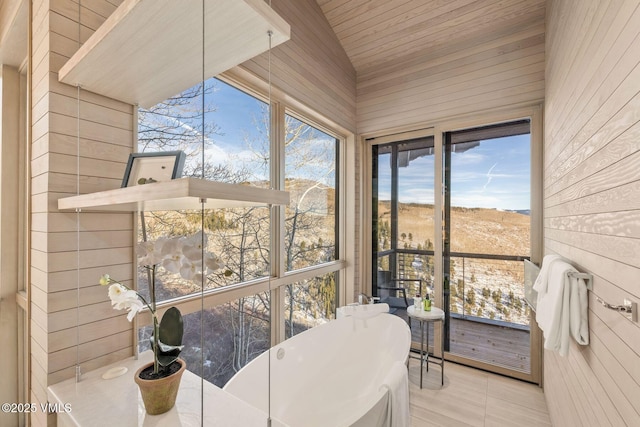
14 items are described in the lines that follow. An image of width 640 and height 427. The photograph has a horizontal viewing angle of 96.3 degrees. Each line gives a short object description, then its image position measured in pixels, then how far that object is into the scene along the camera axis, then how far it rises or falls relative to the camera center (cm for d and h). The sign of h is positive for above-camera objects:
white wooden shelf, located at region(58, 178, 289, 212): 65 +5
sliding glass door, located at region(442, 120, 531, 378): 256 -28
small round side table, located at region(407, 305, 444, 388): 252 -91
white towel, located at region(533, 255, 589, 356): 128 -44
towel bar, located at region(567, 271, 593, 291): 123 -27
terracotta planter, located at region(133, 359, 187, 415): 90 -57
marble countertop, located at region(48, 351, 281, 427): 90 -65
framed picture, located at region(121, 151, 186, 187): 99 +17
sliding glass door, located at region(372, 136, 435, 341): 302 -7
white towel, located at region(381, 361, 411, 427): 139 -93
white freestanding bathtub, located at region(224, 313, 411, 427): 162 -109
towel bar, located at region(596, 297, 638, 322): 86 -30
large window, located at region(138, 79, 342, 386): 141 -10
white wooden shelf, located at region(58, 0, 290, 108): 77 +53
